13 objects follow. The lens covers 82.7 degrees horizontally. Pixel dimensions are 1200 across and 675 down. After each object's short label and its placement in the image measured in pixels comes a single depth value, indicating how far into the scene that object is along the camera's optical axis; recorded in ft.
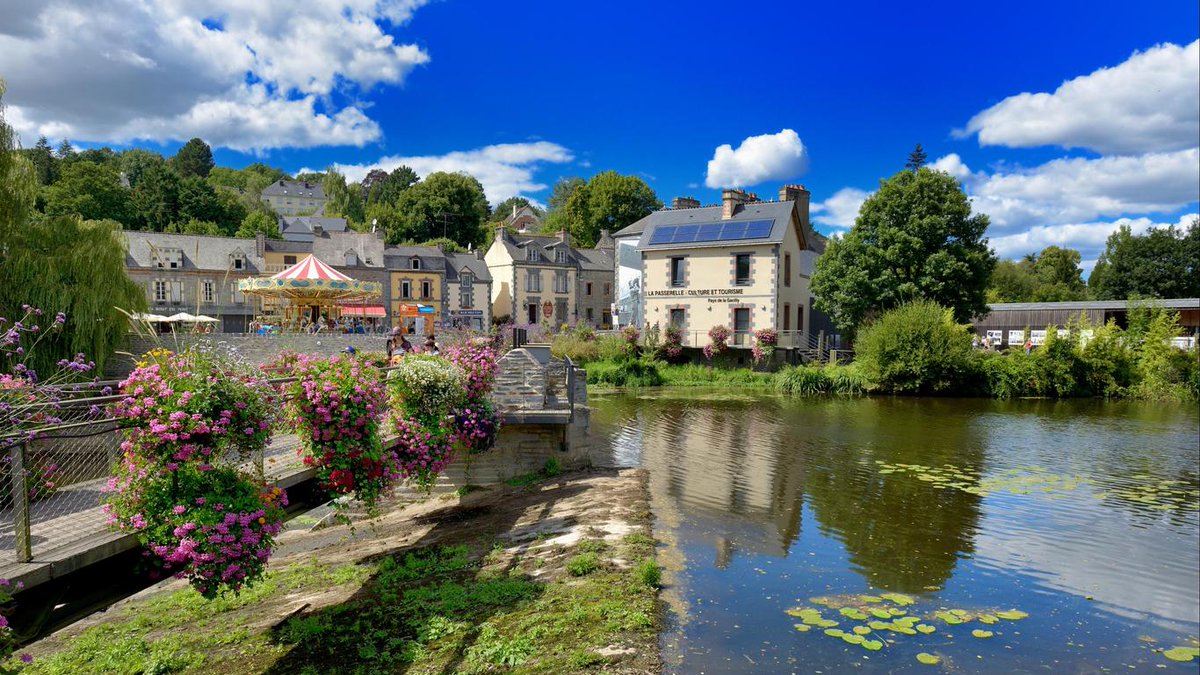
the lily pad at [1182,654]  22.12
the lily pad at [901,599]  25.46
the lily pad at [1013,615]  24.57
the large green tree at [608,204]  192.95
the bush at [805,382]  94.68
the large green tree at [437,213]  206.18
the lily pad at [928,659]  20.76
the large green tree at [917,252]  99.66
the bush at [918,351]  90.84
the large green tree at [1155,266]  155.63
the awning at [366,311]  134.72
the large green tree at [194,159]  341.41
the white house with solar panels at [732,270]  109.40
